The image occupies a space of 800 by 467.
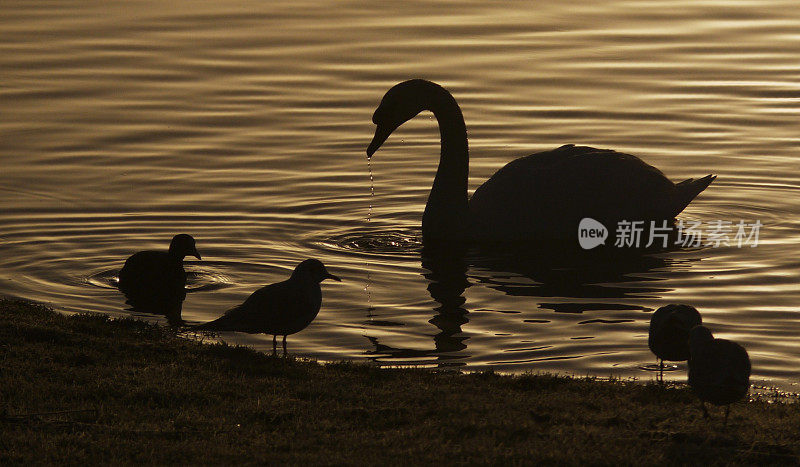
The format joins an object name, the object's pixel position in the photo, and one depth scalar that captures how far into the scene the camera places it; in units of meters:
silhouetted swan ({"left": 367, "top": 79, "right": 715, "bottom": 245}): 14.73
